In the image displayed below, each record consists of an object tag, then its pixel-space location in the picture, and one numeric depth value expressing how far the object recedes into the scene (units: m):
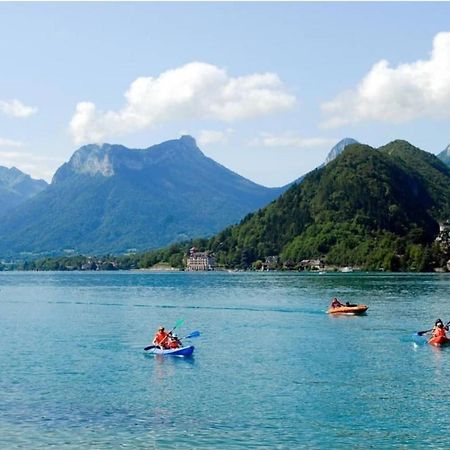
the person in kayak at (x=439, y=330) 70.50
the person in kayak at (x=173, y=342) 66.06
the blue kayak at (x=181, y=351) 64.69
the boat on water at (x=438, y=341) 70.44
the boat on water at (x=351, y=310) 104.56
